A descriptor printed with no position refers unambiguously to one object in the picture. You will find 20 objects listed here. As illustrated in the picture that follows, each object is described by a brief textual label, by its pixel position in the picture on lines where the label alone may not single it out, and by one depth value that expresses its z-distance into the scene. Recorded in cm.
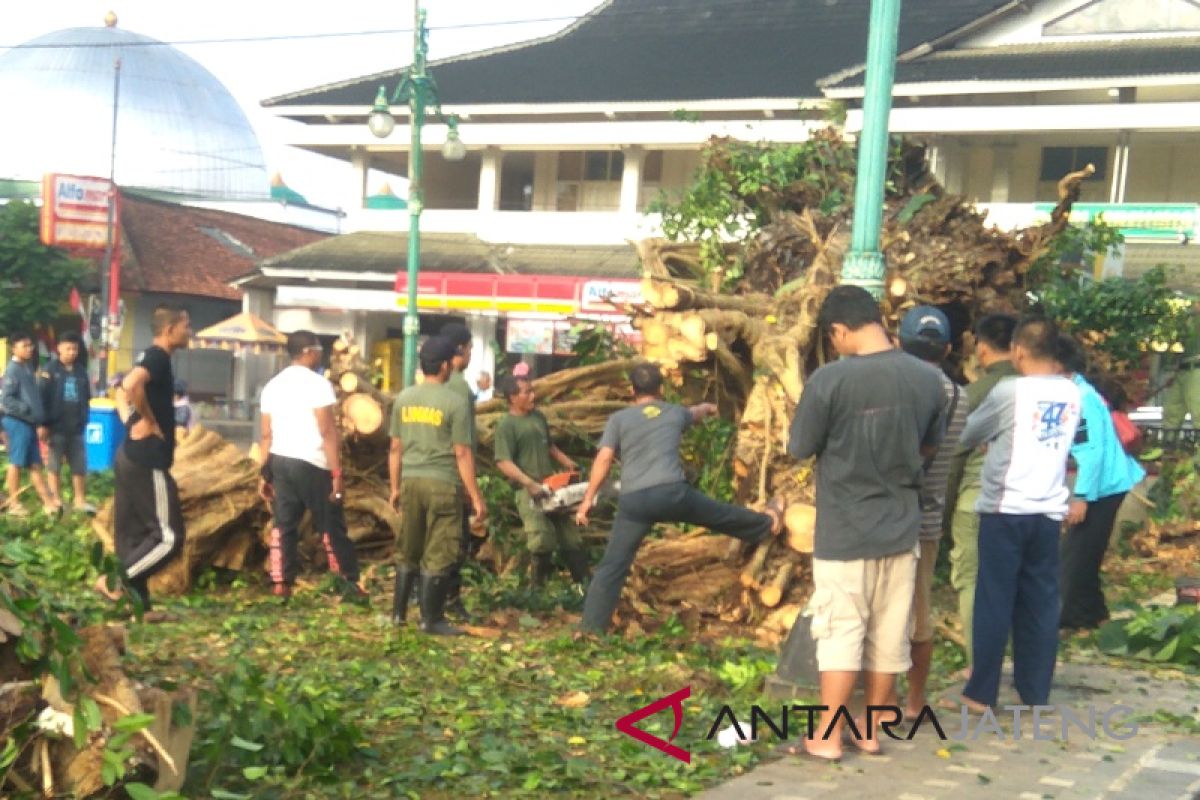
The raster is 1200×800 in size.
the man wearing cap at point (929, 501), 640
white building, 2945
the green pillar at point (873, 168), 799
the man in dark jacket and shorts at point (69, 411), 1421
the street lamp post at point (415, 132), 2269
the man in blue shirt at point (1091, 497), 904
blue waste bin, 1847
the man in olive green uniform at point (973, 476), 734
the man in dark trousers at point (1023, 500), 678
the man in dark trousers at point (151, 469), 856
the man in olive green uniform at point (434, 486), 870
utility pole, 3528
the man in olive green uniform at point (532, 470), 1009
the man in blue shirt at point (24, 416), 1392
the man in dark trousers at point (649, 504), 845
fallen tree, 914
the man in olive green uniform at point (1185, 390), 1677
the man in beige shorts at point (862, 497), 577
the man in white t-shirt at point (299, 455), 951
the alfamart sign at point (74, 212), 3719
